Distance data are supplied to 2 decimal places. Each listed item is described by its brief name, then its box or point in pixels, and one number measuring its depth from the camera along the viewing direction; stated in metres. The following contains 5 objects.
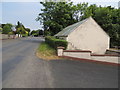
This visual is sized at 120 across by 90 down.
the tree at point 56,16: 23.06
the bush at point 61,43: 8.52
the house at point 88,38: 11.44
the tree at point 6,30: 43.26
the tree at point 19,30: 53.92
